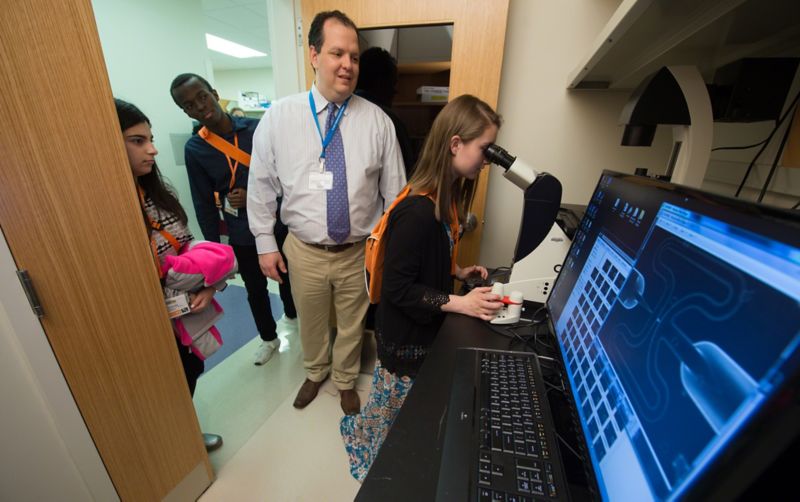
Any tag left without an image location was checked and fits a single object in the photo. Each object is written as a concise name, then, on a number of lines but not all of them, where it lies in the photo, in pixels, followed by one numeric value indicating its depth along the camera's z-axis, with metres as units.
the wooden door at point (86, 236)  0.73
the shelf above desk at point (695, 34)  0.74
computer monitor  0.24
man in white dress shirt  1.38
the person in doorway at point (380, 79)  1.81
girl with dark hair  1.05
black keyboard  0.46
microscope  1.06
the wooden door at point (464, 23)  1.57
